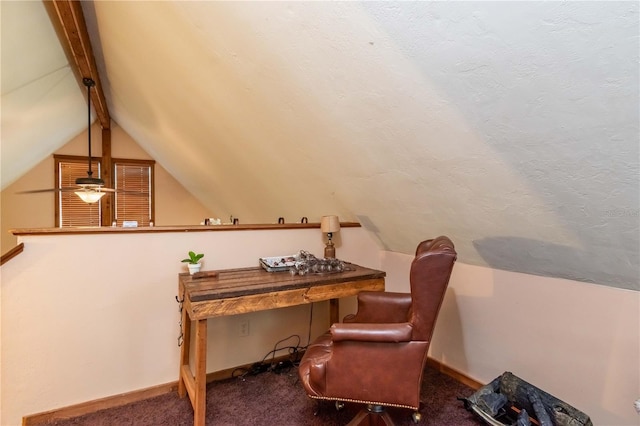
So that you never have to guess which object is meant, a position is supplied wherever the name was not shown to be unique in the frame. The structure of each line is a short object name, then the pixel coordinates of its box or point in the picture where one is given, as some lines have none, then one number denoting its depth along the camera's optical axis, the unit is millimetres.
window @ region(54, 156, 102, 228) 5359
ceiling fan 3140
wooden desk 1705
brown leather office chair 1498
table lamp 2600
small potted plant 2100
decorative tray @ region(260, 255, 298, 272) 2271
